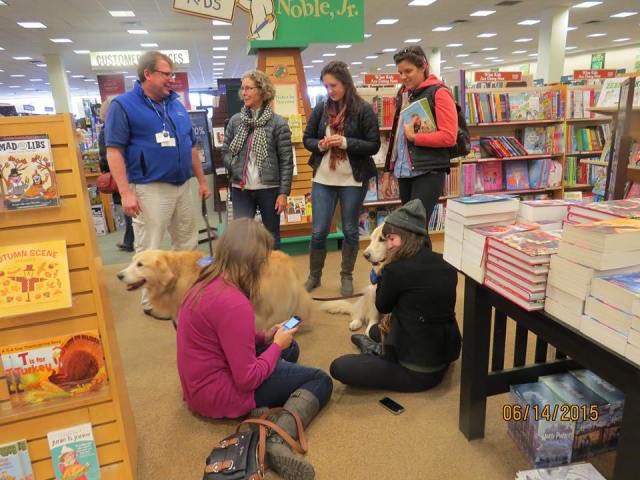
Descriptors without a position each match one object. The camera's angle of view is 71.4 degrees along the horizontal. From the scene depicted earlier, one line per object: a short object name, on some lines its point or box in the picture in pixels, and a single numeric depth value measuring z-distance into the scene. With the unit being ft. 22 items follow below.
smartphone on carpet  7.14
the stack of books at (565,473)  4.90
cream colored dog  8.93
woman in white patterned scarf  11.04
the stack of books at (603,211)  4.85
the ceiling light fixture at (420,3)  32.42
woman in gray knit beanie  7.02
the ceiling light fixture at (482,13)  35.86
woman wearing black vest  9.55
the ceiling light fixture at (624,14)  37.73
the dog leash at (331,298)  11.80
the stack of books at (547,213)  5.74
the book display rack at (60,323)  4.58
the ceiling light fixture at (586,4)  34.45
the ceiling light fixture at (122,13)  31.27
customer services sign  35.22
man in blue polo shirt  9.16
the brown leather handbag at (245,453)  5.22
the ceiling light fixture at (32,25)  33.01
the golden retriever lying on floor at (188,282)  8.51
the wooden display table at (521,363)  4.00
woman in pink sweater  5.72
